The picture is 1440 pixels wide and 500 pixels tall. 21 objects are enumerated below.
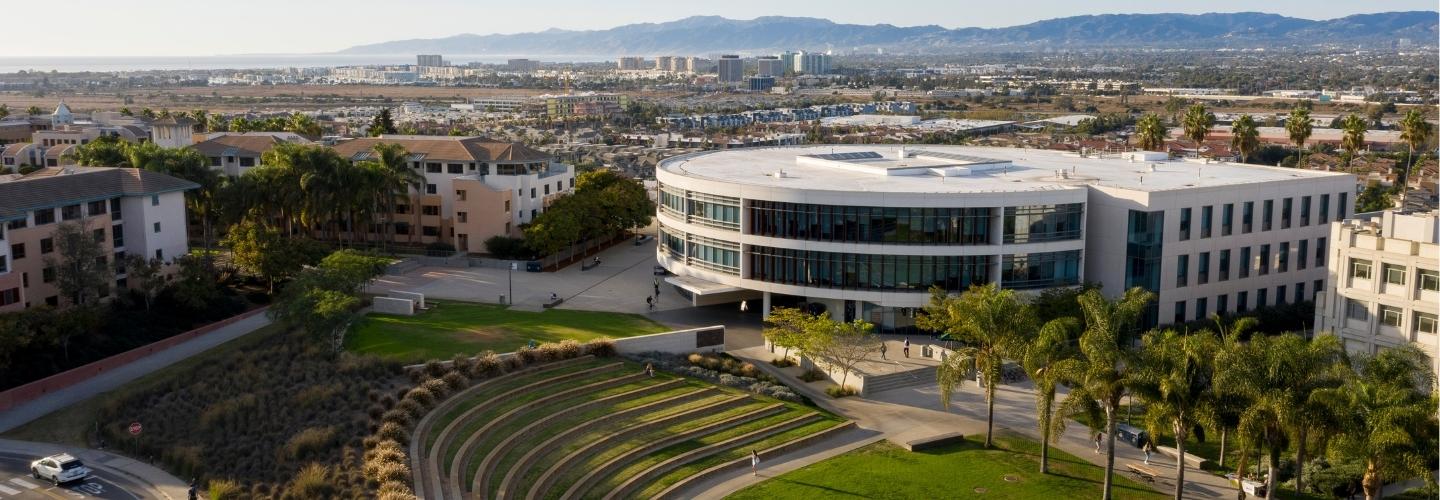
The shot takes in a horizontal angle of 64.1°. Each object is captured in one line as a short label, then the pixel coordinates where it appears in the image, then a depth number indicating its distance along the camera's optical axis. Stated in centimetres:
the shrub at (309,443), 4179
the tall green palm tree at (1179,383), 3656
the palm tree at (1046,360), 4088
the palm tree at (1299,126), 9969
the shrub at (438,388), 4806
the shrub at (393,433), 4242
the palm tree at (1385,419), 3334
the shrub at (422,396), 4697
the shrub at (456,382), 4919
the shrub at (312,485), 3806
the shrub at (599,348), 5500
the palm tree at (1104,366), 3756
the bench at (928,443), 4628
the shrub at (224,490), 3841
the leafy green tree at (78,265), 5962
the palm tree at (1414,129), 9738
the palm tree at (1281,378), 3497
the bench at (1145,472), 4319
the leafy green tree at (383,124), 12801
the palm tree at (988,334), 4444
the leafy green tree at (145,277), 6344
